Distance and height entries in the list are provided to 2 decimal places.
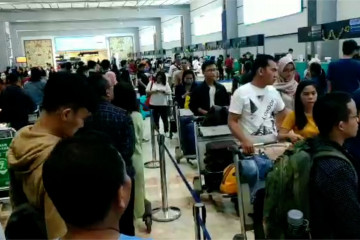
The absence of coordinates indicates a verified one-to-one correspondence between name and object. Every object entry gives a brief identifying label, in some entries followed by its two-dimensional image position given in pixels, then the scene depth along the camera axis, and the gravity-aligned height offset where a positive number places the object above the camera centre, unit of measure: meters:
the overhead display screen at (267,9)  14.00 +1.56
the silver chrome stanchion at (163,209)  4.41 -1.69
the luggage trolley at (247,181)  3.05 -0.96
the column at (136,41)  41.79 +1.64
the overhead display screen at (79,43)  38.97 +1.67
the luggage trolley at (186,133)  5.84 -1.11
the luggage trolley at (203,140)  4.68 -0.97
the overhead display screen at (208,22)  21.66 +1.80
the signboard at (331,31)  9.10 +0.41
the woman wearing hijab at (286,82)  4.79 -0.38
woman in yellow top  3.22 -0.55
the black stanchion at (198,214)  2.32 -0.91
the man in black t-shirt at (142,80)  10.70 -0.59
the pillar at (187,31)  26.84 +1.59
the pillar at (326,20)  11.74 +0.82
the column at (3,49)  23.11 +0.88
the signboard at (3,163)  4.72 -1.13
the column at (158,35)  33.38 +1.76
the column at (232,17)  19.50 +1.69
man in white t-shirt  3.57 -0.47
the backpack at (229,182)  3.91 -1.22
